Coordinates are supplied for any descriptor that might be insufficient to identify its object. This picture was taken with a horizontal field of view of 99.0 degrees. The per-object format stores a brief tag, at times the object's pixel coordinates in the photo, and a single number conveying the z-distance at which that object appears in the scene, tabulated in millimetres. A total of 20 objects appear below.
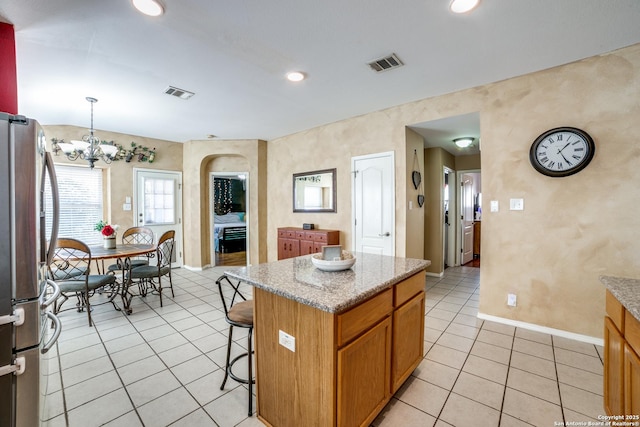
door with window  5230
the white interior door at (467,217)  5980
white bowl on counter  1811
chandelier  3489
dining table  3225
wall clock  2531
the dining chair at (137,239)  4016
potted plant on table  3587
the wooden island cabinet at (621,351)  1204
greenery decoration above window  4383
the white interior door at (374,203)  3877
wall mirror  4598
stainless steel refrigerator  1193
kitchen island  1299
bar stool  1743
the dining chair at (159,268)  3482
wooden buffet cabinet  4359
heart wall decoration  3974
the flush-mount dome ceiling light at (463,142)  4258
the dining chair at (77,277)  2938
